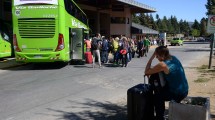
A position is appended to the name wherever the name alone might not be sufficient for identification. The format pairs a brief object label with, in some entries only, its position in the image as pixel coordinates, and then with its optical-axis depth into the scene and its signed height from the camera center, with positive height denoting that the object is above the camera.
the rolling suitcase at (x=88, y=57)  20.17 -1.21
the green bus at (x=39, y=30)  16.05 +0.33
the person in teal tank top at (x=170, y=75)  5.73 -0.65
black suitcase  6.07 -1.18
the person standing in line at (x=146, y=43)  28.02 -0.52
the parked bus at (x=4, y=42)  20.34 -0.29
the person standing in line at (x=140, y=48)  26.53 -0.88
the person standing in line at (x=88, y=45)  20.82 -0.49
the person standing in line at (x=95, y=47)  17.80 -0.53
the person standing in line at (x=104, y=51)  20.50 -0.85
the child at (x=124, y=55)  18.24 -0.97
